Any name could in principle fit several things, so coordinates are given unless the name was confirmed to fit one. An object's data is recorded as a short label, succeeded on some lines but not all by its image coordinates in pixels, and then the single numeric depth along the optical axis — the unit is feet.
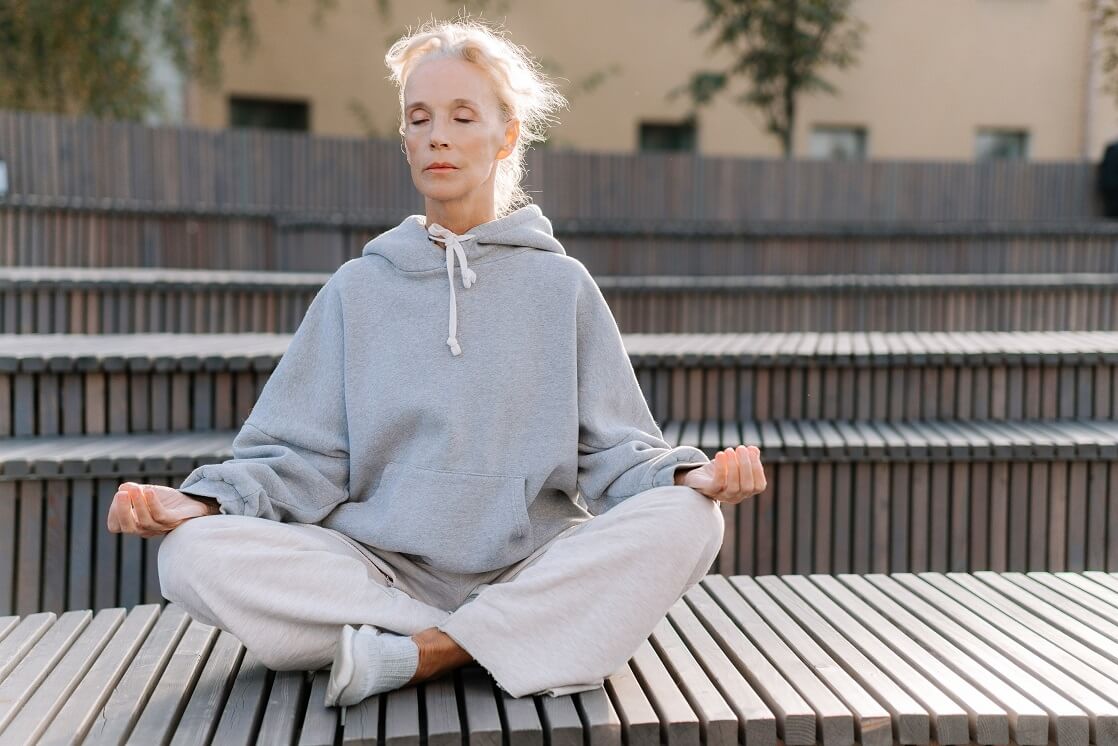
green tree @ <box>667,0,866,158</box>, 34.24
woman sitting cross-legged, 5.92
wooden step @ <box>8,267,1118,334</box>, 14.92
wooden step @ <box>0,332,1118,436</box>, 11.53
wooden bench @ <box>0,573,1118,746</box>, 5.55
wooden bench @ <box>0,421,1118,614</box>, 10.48
